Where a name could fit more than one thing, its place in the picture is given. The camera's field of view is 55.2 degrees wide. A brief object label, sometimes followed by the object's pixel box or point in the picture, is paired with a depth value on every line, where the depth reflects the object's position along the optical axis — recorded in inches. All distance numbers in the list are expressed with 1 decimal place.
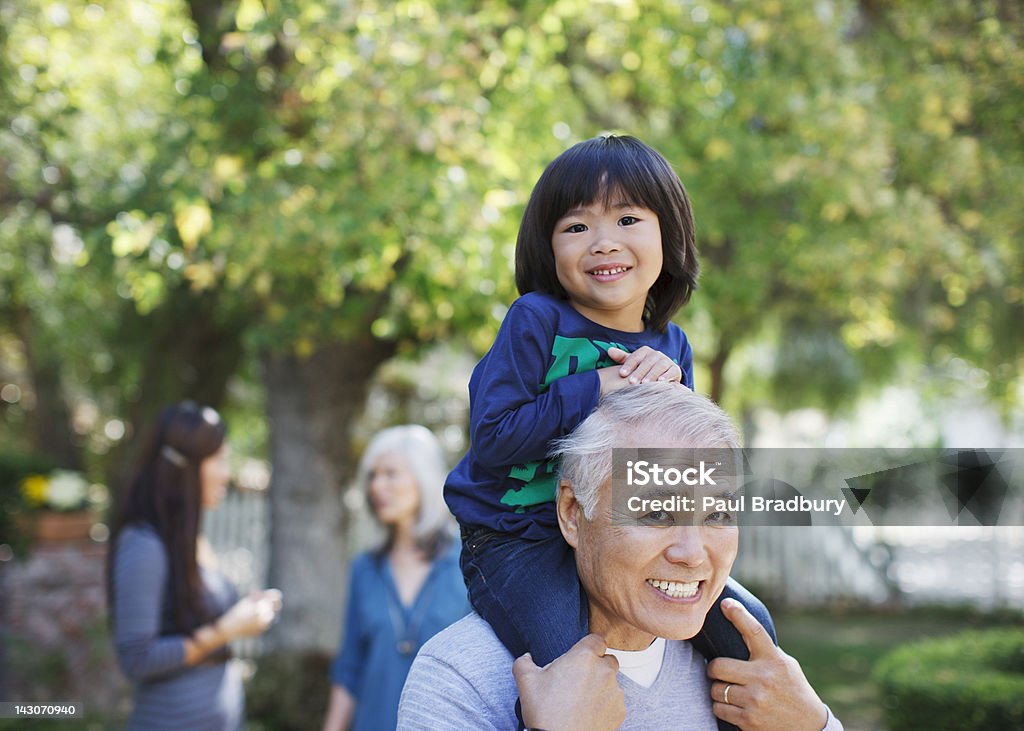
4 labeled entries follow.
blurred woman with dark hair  144.1
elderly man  69.2
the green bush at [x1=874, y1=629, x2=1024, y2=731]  223.5
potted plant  319.9
